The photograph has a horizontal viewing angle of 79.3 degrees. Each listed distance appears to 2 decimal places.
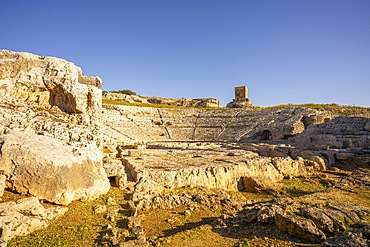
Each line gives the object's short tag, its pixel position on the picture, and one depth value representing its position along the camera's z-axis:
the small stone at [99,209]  4.62
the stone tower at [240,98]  50.84
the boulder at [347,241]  3.05
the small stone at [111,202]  5.11
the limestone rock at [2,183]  4.00
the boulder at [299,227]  3.64
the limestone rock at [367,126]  20.12
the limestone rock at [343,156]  12.62
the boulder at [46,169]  4.29
